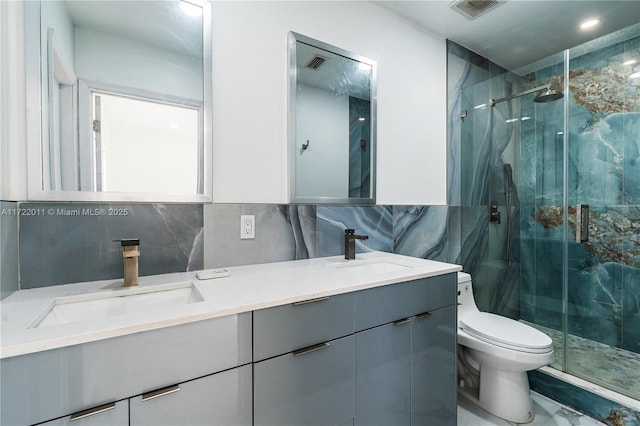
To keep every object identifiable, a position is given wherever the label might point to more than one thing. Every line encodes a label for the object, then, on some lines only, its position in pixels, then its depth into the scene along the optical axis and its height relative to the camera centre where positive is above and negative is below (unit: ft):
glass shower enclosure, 7.07 +0.40
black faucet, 5.28 -0.64
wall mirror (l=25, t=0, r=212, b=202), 3.41 +1.43
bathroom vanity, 2.12 -1.33
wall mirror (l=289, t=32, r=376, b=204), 5.11 +1.62
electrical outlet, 4.60 -0.27
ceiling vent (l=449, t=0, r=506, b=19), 5.97 +4.25
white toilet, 5.04 -2.73
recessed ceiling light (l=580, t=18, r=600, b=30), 6.64 +4.29
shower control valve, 8.14 -0.09
